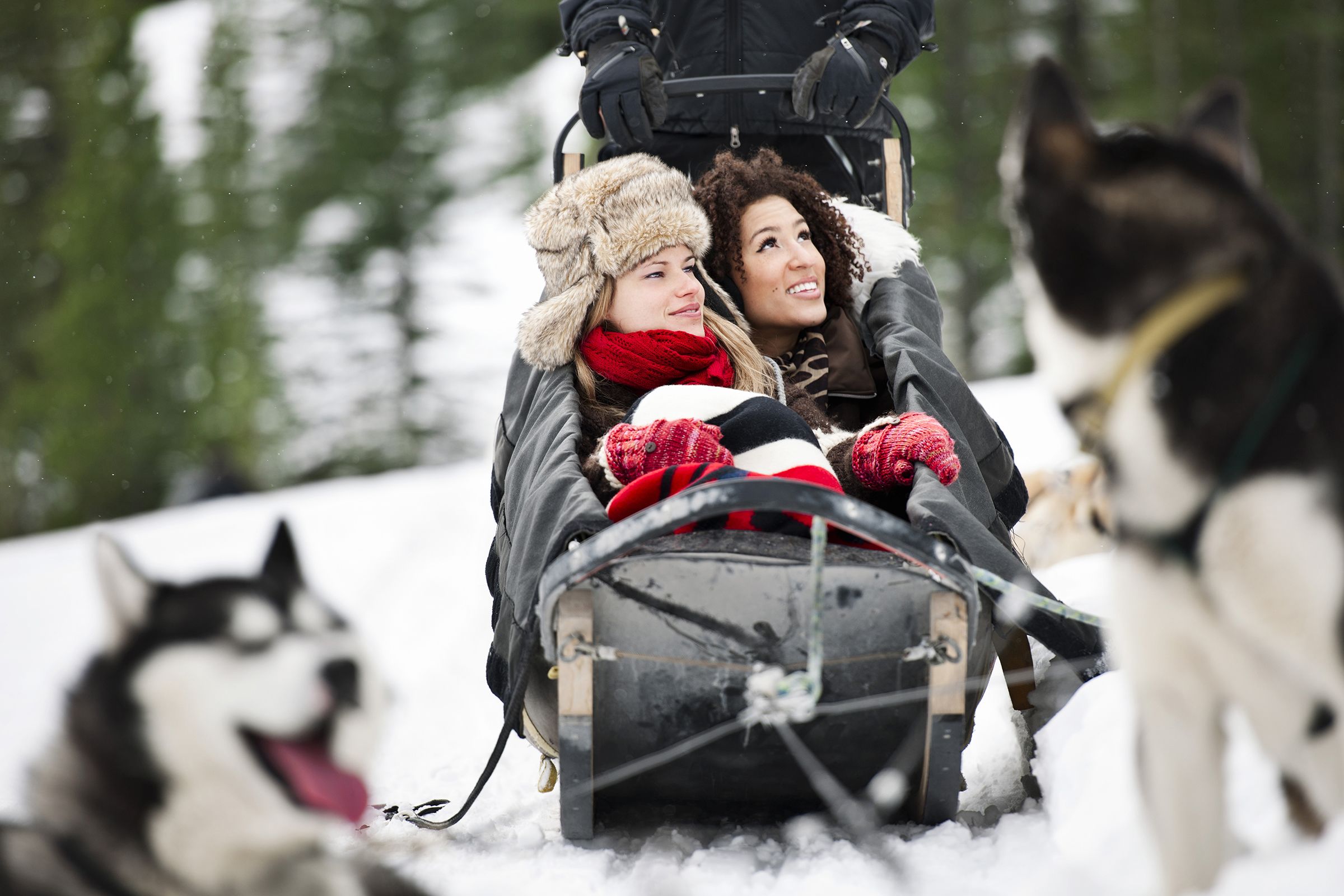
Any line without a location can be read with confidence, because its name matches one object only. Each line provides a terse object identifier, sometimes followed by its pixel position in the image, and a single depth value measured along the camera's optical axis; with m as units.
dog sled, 6.65
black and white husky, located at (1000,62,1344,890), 3.90
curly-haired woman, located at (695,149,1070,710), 7.14
